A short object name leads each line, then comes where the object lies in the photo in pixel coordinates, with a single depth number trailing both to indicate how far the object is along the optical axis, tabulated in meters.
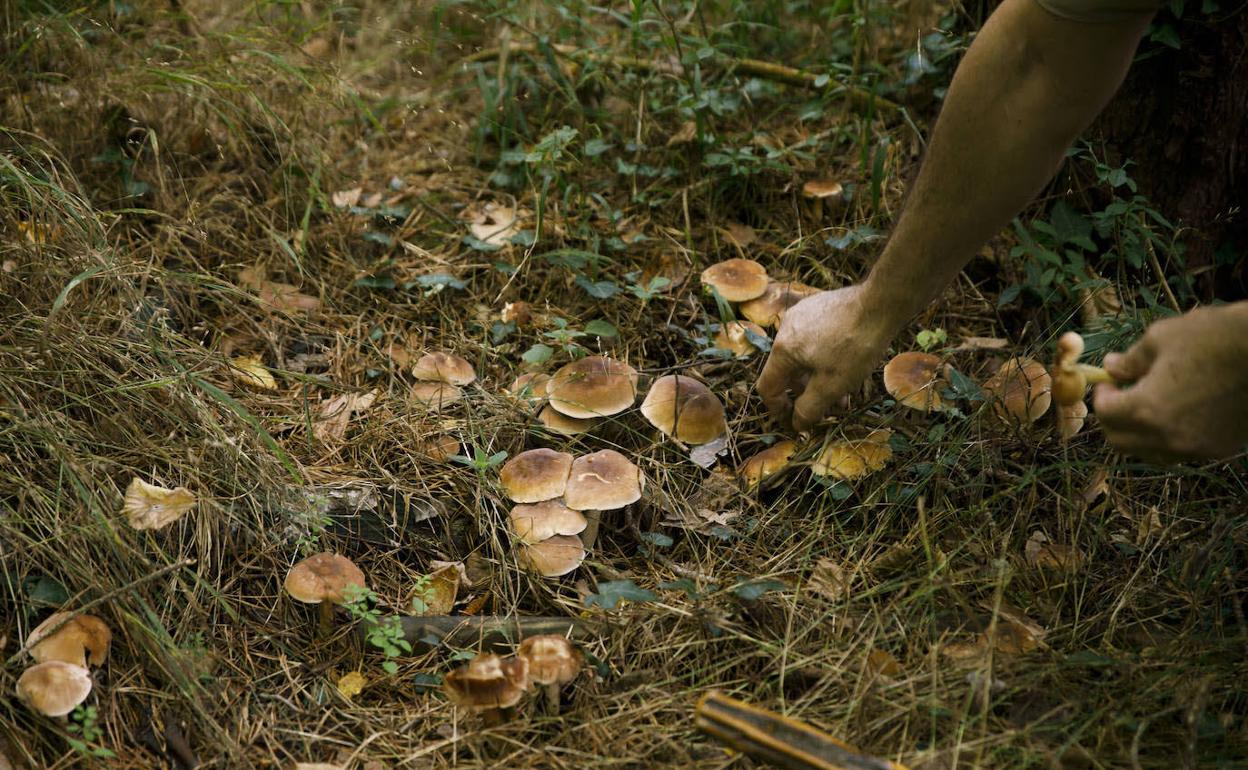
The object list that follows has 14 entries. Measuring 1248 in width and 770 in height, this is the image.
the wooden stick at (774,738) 1.81
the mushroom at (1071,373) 1.92
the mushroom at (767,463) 2.70
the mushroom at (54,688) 1.99
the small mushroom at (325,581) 2.26
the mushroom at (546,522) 2.46
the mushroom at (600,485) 2.47
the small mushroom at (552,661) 2.11
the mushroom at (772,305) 3.11
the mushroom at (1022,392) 2.67
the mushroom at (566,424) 2.77
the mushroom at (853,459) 2.62
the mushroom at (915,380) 2.74
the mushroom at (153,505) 2.22
